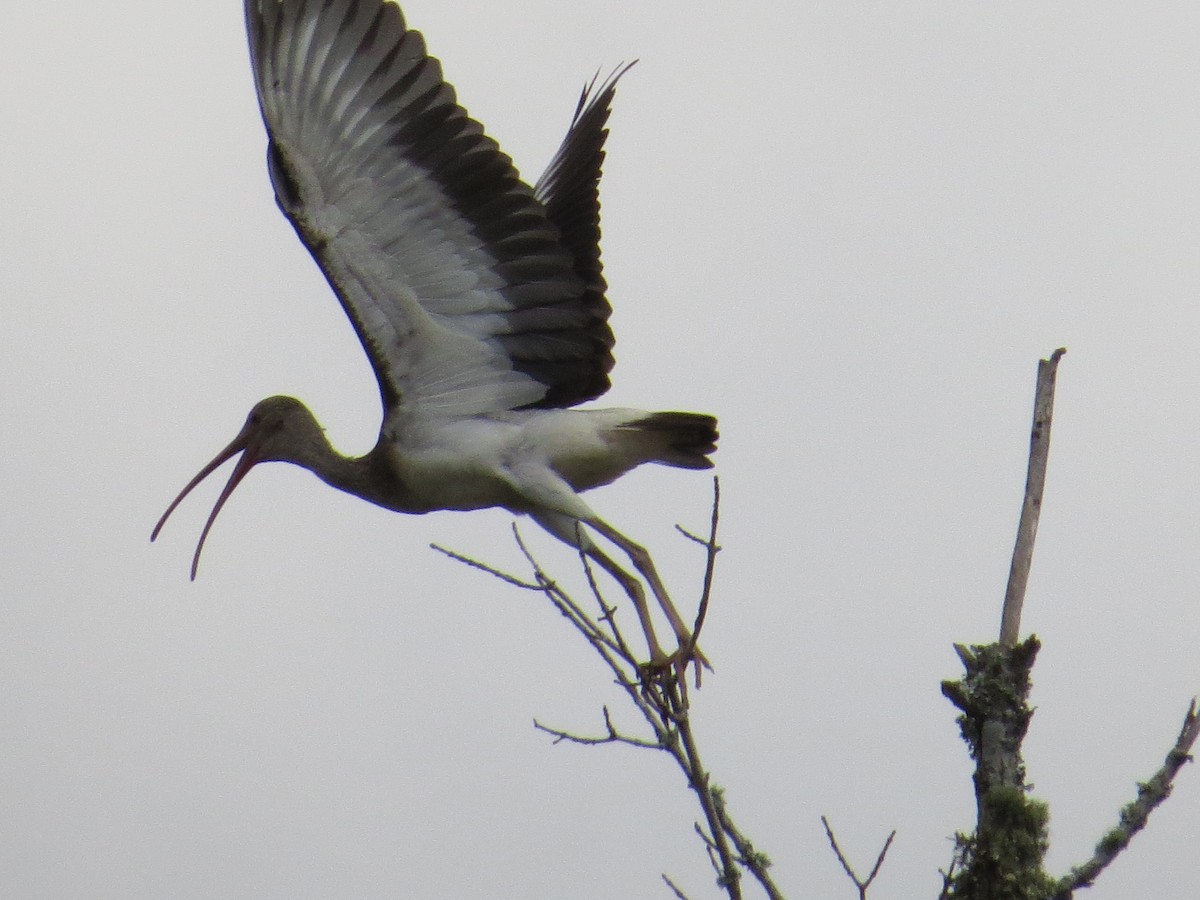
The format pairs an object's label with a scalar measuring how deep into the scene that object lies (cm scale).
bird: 1469
